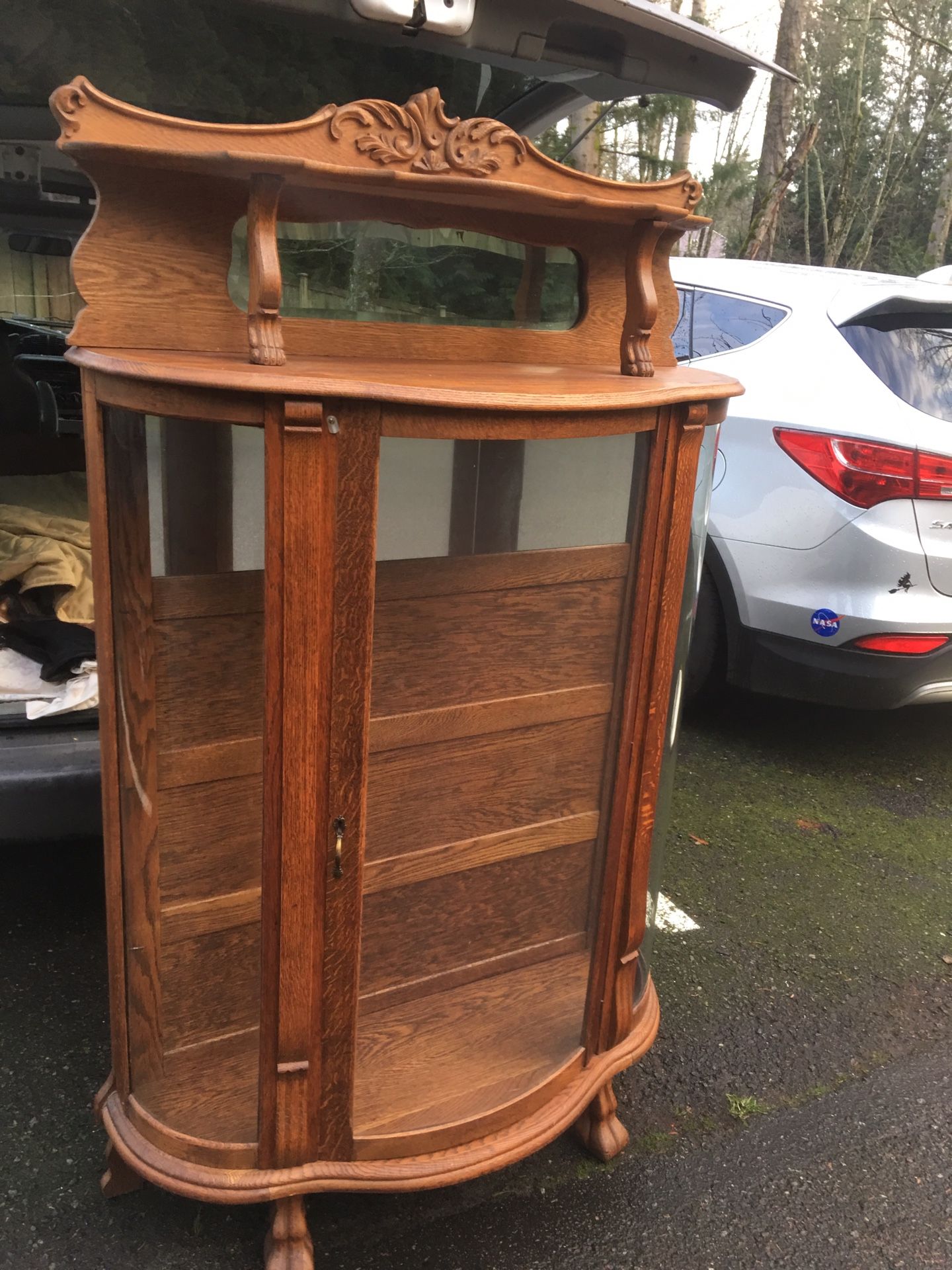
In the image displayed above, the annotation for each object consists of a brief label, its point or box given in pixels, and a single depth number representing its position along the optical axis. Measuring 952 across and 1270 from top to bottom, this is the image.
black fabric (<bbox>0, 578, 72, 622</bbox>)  2.72
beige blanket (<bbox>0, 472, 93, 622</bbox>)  2.77
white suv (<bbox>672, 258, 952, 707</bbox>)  3.14
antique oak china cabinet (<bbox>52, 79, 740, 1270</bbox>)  1.34
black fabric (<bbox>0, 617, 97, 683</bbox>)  2.45
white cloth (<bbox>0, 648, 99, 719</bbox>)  2.31
